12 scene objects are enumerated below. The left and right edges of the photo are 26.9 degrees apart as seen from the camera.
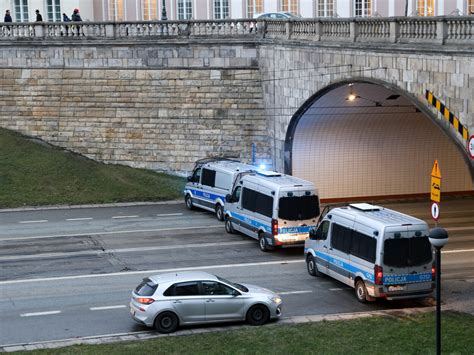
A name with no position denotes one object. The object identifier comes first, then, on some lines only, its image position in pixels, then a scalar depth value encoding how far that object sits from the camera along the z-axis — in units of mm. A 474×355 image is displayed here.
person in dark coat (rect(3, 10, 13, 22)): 48328
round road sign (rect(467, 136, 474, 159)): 24391
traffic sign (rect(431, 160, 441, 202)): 22578
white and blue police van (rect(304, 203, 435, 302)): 22938
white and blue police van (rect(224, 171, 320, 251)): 28984
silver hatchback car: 21047
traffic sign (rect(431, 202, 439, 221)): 22302
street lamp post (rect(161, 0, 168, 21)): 45053
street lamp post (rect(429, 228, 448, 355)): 16922
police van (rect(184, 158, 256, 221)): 34281
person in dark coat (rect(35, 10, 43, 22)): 46938
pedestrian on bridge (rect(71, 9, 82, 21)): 47438
